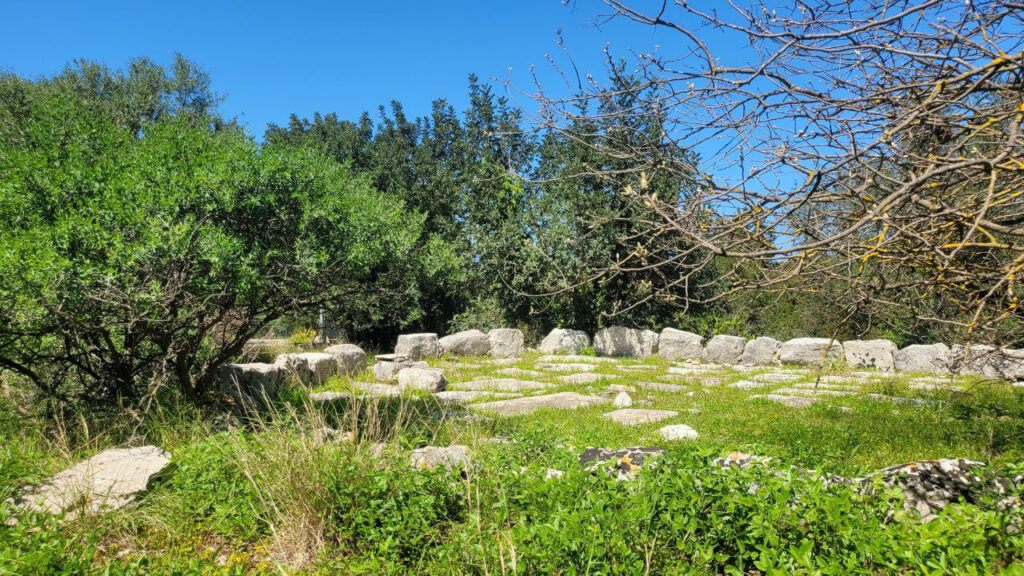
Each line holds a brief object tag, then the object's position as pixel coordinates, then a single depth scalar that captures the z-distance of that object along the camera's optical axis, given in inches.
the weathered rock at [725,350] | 599.5
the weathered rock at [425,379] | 362.9
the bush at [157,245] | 184.4
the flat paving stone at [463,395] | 324.8
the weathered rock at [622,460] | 137.3
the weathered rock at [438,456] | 159.2
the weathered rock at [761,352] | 577.3
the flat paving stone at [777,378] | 415.0
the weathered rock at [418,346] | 597.6
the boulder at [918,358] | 510.0
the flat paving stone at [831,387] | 355.3
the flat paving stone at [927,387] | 333.4
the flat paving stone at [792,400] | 296.9
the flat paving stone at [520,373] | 445.4
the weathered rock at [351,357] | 445.6
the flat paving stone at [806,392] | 333.7
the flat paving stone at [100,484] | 141.1
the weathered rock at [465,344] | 636.1
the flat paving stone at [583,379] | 400.7
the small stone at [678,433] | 215.3
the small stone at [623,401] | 302.7
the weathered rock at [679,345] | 626.2
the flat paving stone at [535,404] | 288.6
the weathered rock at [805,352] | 541.6
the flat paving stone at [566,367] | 474.9
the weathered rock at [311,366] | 378.6
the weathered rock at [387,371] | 423.8
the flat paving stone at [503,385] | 378.9
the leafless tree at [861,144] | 81.0
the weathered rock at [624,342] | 640.4
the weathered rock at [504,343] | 641.0
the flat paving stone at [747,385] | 374.9
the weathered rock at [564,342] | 635.6
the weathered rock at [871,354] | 540.4
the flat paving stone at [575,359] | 545.3
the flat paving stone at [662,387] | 367.0
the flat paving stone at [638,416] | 255.8
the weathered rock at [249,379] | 334.6
